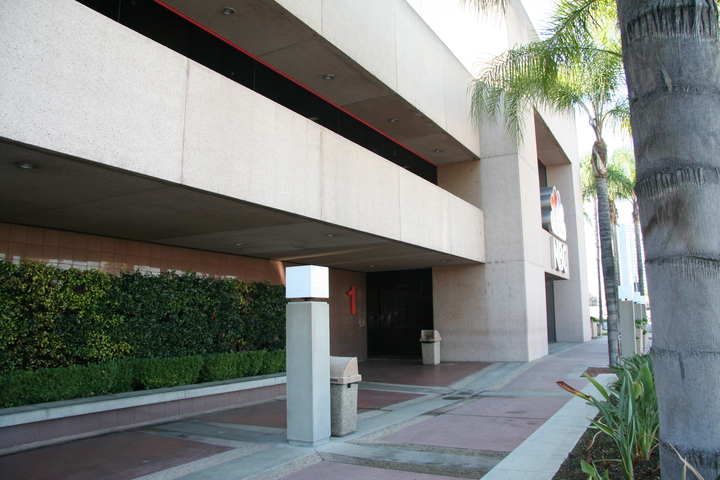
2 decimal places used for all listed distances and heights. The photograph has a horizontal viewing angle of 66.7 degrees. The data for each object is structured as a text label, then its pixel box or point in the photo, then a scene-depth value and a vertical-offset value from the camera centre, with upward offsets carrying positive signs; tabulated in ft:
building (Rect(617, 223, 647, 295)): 244.01 +27.82
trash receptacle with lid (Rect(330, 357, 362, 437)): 26.11 -4.14
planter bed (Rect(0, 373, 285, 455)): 24.49 -5.10
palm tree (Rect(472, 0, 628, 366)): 42.42 +19.11
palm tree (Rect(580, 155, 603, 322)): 132.77 +29.16
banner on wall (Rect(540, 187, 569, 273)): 75.31 +11.87
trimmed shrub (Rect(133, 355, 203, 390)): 32.07 -3.47
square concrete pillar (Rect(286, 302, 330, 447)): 24.36 -2.85
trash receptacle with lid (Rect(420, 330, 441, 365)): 59.67 -4.01
